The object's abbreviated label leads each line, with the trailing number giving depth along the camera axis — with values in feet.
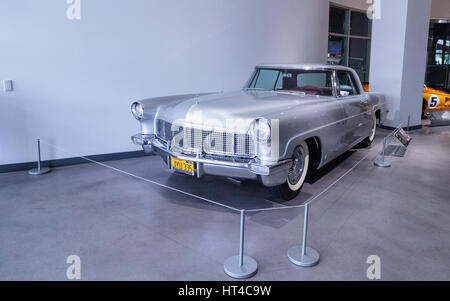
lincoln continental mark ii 10.12
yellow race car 30.09
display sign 16.78
